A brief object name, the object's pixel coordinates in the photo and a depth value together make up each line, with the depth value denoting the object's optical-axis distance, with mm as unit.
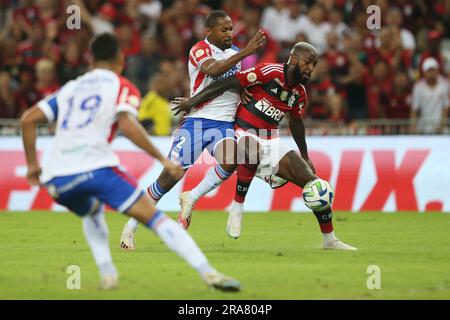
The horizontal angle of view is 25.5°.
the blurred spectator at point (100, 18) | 21594
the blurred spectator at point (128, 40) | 21375
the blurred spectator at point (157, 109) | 20000
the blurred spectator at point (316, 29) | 21641
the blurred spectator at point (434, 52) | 20672
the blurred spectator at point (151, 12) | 22602
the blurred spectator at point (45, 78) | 19953
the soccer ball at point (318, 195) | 11766
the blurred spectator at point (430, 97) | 19781
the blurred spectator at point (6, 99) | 19781
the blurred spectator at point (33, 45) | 21219
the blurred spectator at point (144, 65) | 21312
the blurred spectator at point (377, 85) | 20172
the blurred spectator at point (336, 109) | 19609
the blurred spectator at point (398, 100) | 19969
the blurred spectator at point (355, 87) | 20500
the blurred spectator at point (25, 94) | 20062
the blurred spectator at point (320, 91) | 19891
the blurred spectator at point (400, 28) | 21156
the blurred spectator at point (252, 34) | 20734
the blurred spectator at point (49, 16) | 21719
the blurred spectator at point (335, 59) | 20812
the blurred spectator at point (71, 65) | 20594
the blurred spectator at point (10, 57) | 20938
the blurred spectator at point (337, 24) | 21656
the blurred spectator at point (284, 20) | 21828
